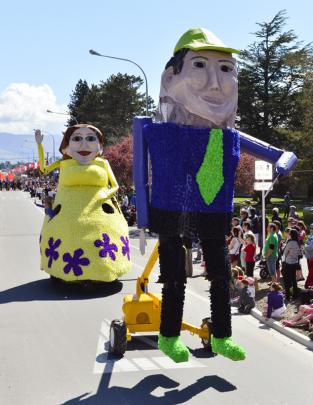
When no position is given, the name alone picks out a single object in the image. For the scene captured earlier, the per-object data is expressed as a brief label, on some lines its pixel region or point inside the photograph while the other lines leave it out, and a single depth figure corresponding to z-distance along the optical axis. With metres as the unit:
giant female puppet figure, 10.62
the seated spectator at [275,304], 8.98
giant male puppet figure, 5.52
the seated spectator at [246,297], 9.65
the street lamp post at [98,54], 22.66
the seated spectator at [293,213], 14.80
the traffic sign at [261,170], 12.00
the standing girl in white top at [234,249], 12.63
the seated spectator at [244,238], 12.04
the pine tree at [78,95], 76.38
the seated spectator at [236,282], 10.13
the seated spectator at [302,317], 8.30
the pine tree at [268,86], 38.72
